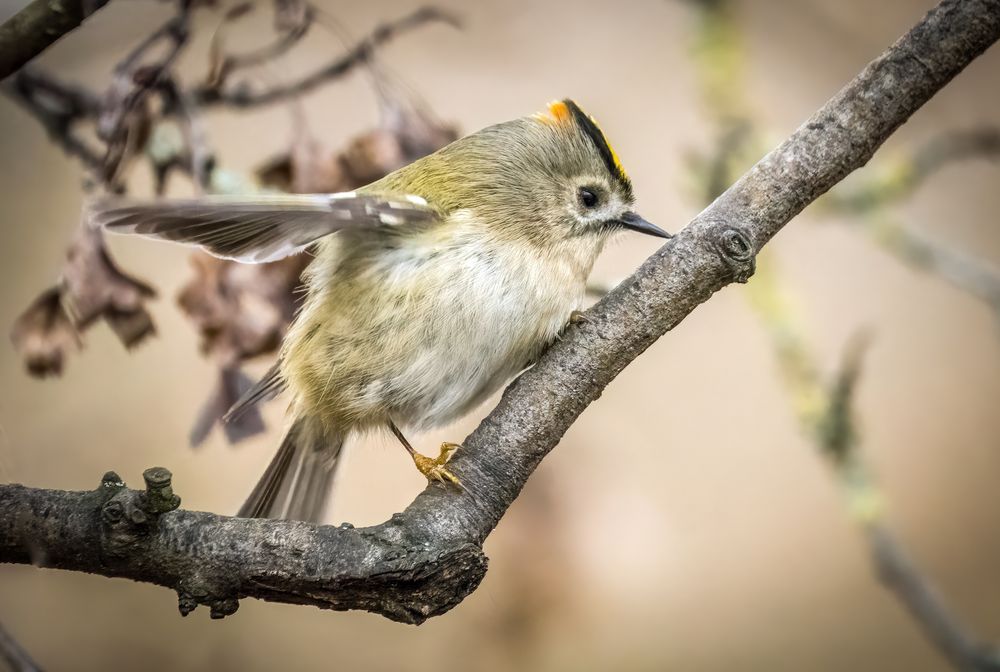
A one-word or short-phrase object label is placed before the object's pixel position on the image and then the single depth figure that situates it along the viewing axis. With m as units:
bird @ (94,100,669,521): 2.37
